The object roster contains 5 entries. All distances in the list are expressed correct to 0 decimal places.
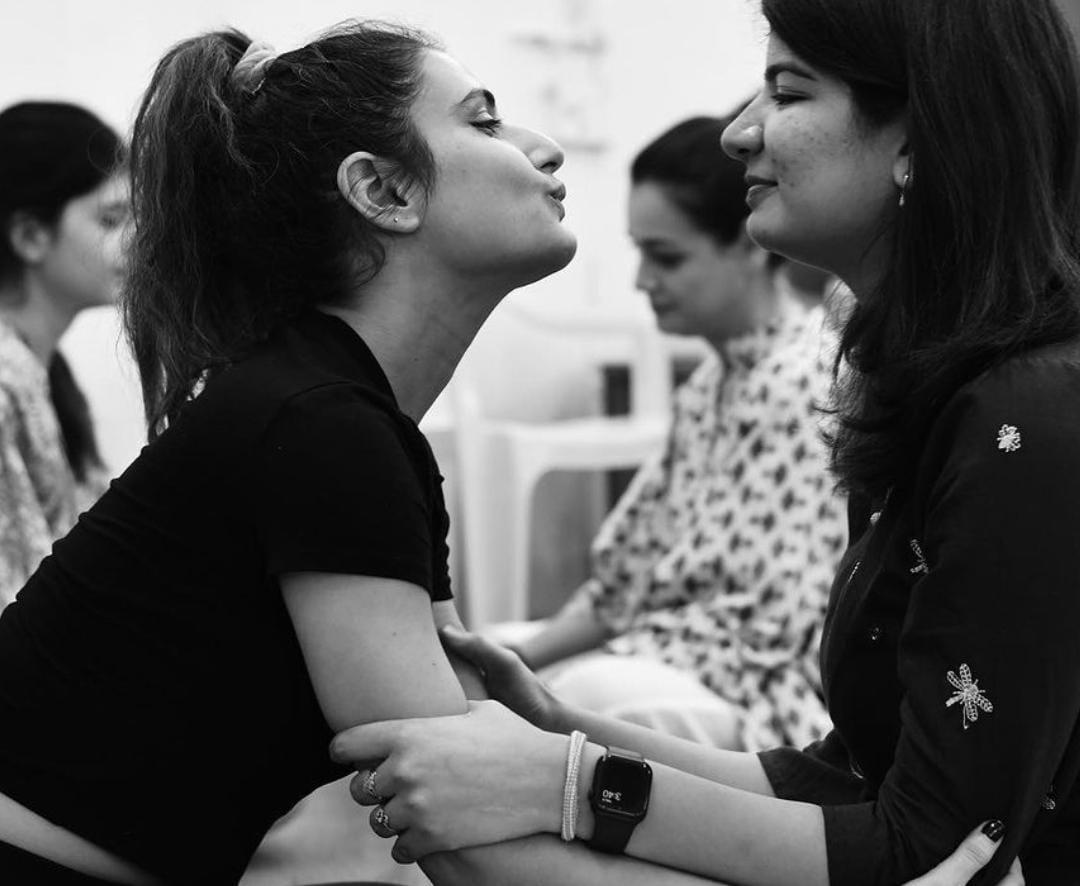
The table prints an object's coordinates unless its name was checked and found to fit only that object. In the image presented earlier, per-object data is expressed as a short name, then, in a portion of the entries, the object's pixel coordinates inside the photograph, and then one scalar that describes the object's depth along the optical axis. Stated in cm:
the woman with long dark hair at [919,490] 109
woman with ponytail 114
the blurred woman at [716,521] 233
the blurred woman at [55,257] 275
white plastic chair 401
